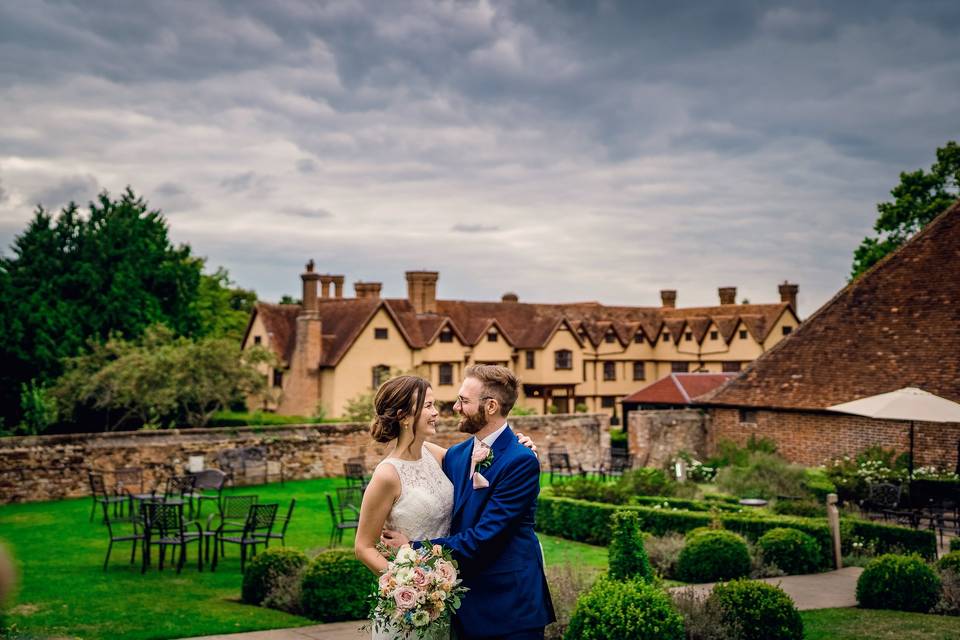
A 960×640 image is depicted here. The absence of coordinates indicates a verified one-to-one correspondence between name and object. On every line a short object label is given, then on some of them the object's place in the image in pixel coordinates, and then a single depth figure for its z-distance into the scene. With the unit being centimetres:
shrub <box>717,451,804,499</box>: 2052
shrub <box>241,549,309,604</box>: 1137
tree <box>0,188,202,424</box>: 4050
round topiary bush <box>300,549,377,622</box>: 1037
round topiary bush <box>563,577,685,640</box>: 755
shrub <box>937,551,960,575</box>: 1166
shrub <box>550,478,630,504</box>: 1888
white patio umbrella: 1675
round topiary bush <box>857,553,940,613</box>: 1102
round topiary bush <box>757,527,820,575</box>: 1384
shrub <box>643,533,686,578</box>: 1413
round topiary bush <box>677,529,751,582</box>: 1323
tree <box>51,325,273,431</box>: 3175
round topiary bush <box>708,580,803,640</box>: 859
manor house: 4550
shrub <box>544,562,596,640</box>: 933
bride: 470
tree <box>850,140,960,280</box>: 3362
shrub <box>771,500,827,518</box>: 1736
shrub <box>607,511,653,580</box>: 852
